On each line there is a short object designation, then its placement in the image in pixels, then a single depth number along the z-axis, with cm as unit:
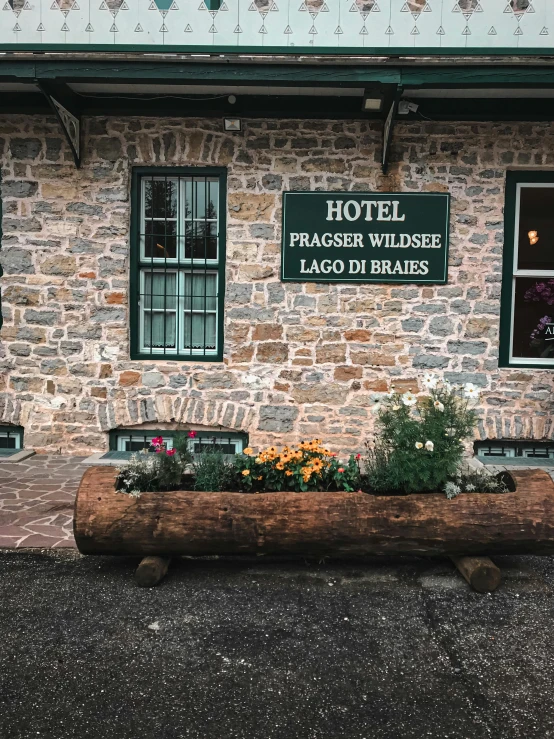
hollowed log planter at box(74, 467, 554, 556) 411
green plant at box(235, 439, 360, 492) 447
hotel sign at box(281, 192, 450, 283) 714
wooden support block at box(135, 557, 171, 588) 407
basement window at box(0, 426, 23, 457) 757
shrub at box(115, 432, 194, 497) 447
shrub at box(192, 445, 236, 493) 449
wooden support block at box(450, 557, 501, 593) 402
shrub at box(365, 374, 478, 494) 428
